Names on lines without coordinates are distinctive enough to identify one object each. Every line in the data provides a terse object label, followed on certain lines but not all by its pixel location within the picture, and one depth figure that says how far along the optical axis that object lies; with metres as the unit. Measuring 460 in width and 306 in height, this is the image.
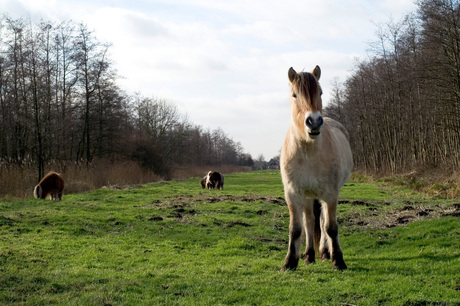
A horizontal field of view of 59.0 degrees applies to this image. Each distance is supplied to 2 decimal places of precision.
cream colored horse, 5.51
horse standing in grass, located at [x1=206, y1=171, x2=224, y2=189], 26.54
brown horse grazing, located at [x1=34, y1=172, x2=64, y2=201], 17.22
